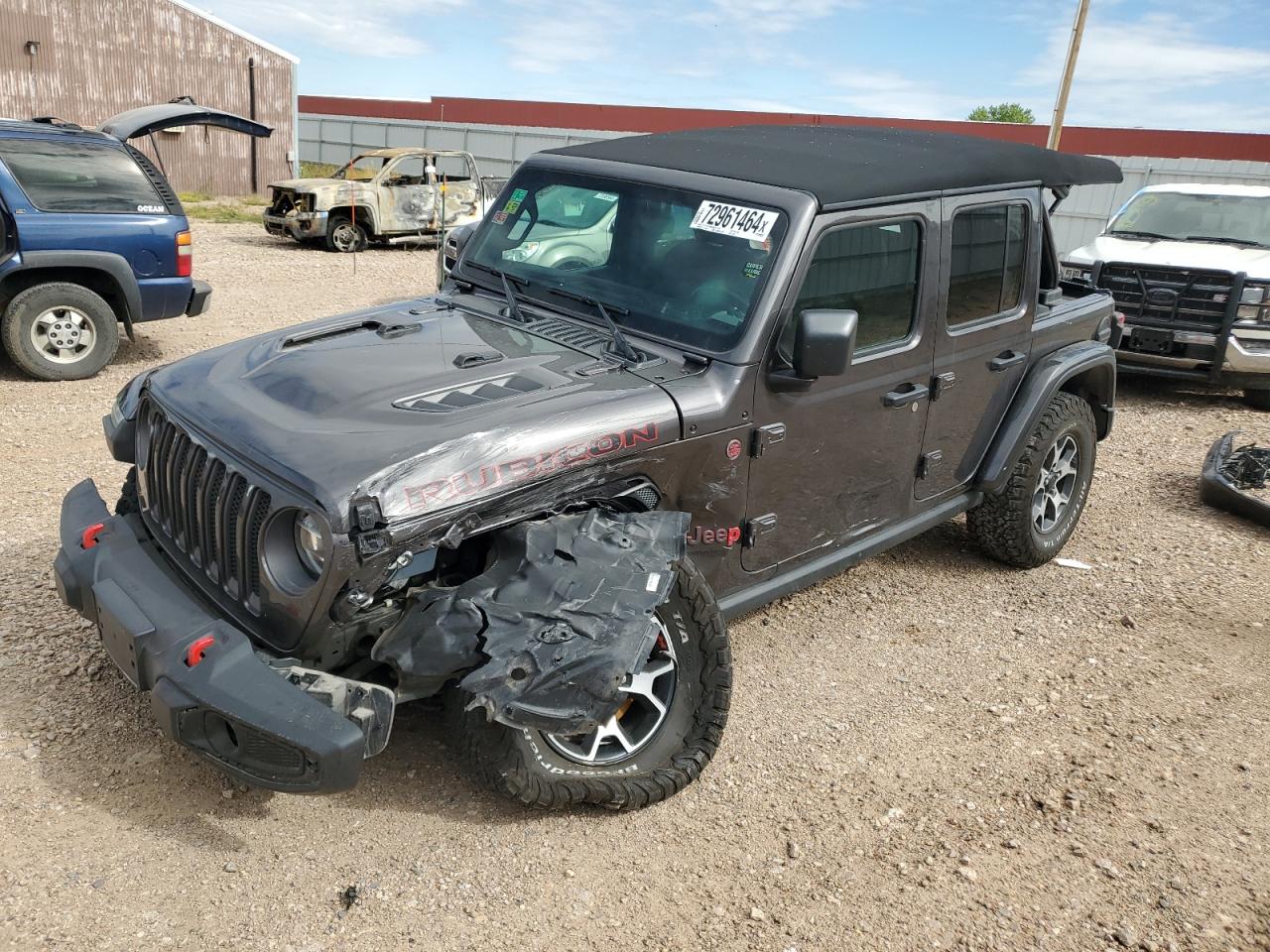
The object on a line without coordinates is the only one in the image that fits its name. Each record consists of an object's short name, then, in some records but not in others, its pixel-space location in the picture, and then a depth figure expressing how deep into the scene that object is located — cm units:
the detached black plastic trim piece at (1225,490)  627
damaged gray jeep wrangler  284
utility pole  1797
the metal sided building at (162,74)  2100
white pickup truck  873
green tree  6600
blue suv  762
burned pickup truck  1603
